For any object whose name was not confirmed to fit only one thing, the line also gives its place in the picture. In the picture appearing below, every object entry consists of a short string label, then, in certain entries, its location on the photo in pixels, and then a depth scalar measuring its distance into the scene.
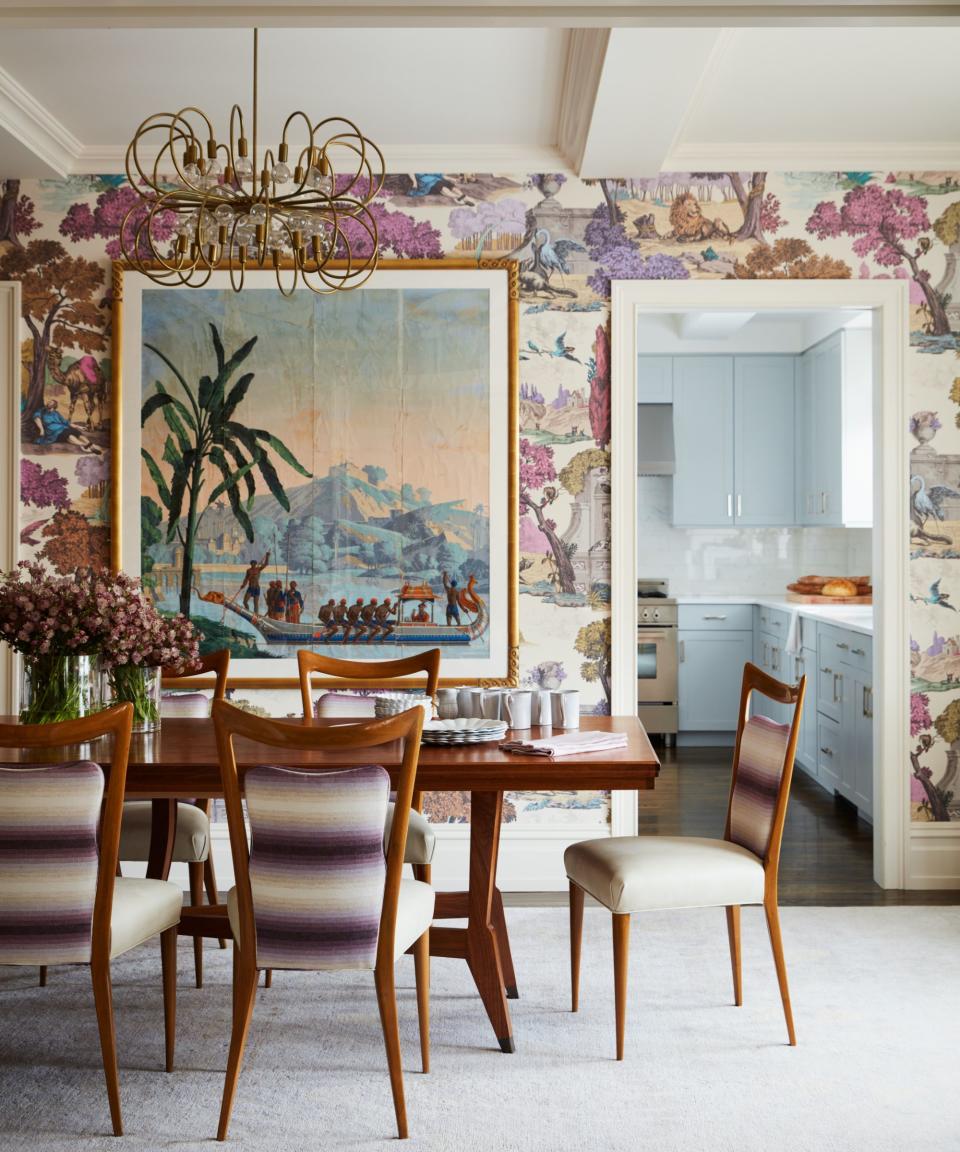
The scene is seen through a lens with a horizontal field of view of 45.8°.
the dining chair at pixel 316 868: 2.39
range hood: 7.48
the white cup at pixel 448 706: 3.30
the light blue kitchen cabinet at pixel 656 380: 7.62
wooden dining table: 2.68
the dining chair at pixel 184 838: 3.32
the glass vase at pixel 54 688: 2.93
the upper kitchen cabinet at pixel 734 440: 7.56
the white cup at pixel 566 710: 3.17
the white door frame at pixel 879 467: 4.43
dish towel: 6.36
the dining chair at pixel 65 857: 2.41
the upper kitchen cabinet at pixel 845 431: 6.62
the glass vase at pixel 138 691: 3.08
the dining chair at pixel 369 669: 3.76
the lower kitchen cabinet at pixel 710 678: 7.41
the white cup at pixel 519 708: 3.20
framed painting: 4.44
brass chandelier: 2.61
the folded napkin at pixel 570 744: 2.82
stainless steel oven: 7.32
